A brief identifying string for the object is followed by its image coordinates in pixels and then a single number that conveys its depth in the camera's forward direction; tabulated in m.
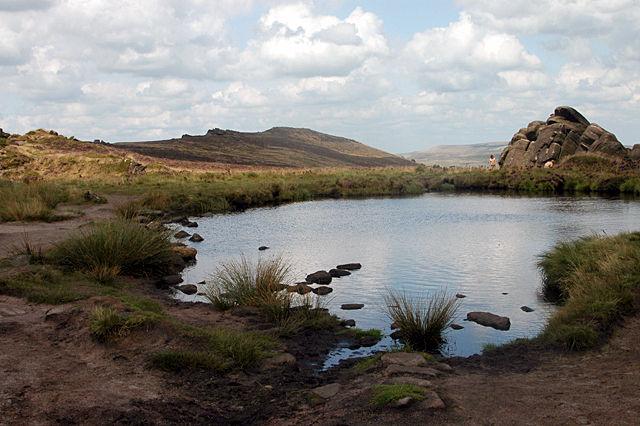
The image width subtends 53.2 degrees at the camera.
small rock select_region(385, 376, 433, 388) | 7.90
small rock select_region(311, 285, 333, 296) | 14.90
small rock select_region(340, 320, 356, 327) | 12.28
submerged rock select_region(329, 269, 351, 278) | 17.12
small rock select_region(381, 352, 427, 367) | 8.93
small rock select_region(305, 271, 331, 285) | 16.17
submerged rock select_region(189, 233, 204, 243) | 23.39
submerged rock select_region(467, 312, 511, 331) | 12.06
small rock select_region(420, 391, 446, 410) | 7.12
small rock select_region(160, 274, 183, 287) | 15.89
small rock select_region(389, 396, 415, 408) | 7.18
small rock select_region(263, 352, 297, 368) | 9.45
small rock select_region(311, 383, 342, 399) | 8.16
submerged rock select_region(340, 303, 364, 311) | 13.66
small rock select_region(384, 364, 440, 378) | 8.47
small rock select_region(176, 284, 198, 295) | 15.24
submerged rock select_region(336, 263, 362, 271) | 18.11
